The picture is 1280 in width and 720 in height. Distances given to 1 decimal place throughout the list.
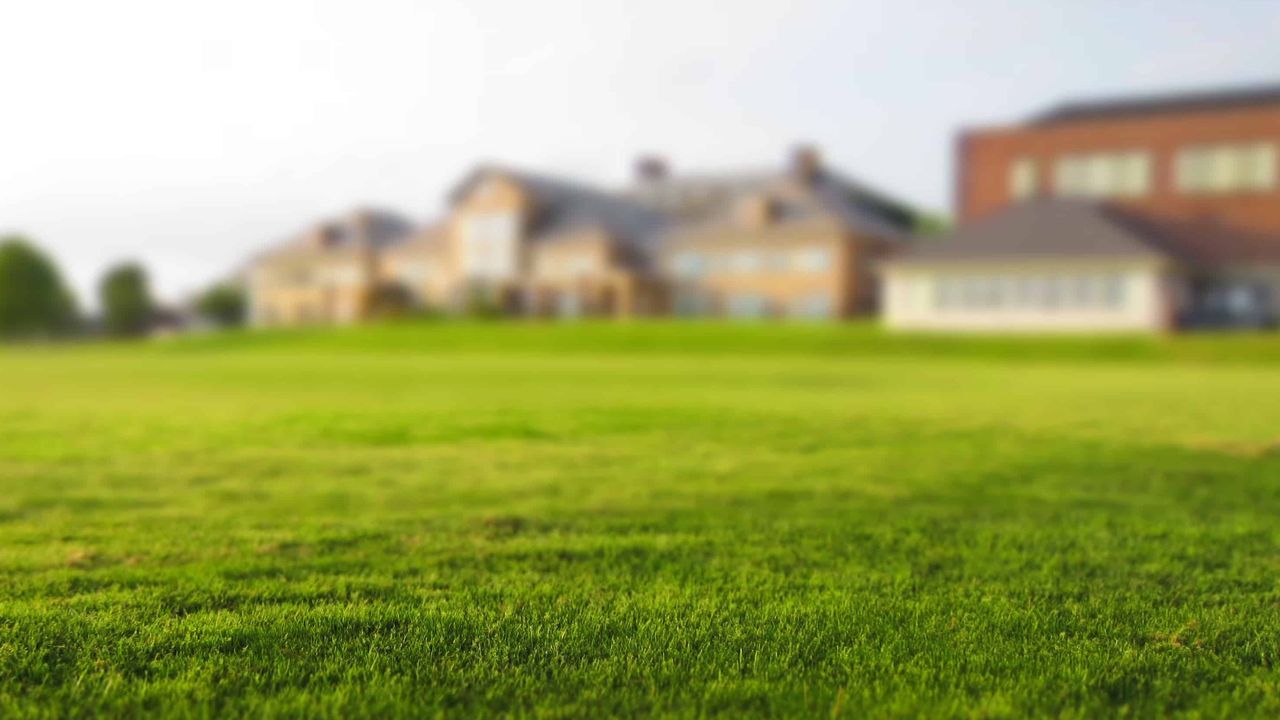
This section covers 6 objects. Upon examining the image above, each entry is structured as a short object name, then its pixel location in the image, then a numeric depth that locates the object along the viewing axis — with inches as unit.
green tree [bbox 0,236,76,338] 2952.8
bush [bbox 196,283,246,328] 3127.5
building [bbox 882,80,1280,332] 1699.1
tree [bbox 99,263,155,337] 2970.0
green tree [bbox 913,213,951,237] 3535.9
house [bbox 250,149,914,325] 2325.3
